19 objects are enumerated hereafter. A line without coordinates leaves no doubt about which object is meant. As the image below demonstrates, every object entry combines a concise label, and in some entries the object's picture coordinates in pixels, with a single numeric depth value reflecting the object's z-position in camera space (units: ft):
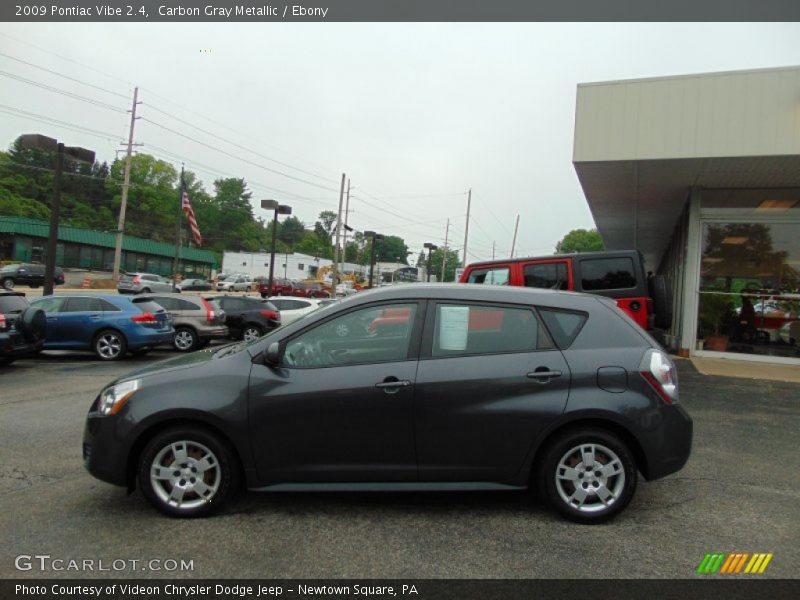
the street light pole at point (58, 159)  44.27
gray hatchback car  12.21
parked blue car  37.40
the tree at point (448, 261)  345.55
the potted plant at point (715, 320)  44.88
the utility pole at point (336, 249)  123.34
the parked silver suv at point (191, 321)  45.03
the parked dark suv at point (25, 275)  121.90
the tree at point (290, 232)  434.30
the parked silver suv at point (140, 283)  129.34
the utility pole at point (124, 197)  144.78
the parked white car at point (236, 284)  175.94
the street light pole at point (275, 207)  82.79
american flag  105.91
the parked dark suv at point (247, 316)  51.11
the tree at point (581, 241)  287.69
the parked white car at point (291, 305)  56.08
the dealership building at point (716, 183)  34.65
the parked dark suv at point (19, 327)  30.83
